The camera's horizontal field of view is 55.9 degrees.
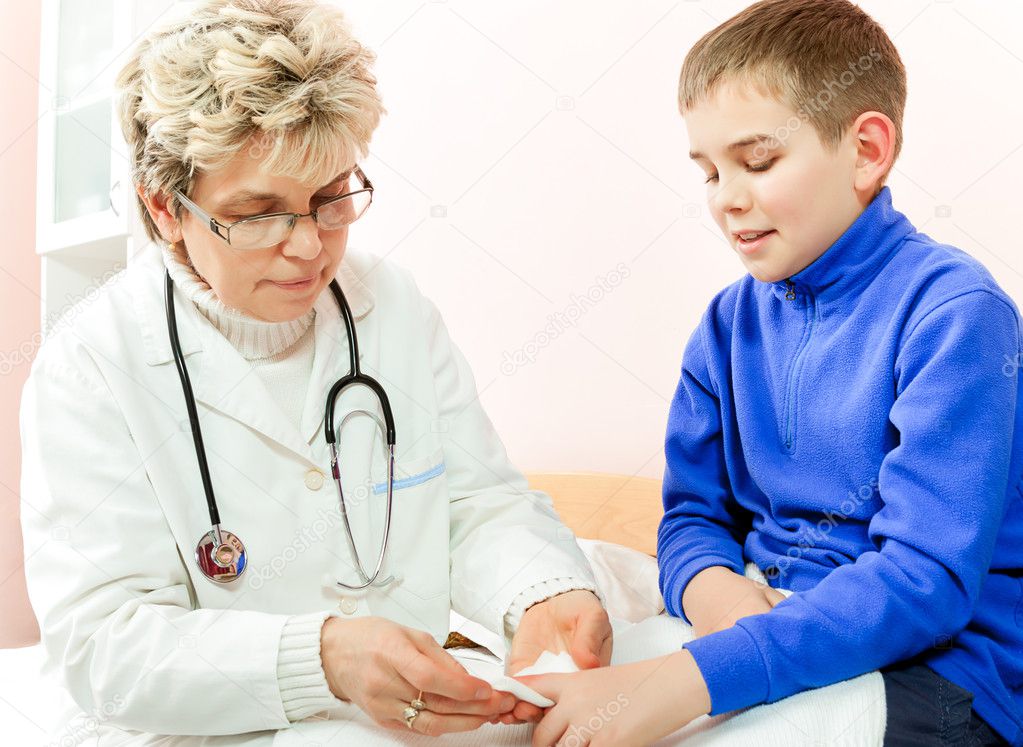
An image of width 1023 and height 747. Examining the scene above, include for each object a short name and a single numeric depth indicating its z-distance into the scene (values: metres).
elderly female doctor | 1.06
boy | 0.97
